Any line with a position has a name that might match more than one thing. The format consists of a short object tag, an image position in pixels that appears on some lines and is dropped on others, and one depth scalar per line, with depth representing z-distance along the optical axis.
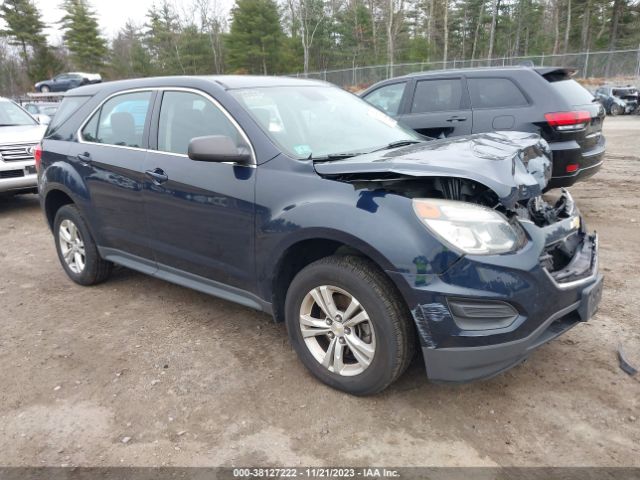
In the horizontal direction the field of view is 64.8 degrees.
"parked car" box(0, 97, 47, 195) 7.70
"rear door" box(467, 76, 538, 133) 5.99
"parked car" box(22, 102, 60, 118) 15.80
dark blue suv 2.39
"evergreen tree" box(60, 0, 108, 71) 53.53
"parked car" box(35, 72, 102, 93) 37.91
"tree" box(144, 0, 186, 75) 50.09
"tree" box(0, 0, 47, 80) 49.23
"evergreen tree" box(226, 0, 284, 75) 45.66
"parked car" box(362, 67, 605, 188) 5.79
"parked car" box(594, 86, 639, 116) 25.17
